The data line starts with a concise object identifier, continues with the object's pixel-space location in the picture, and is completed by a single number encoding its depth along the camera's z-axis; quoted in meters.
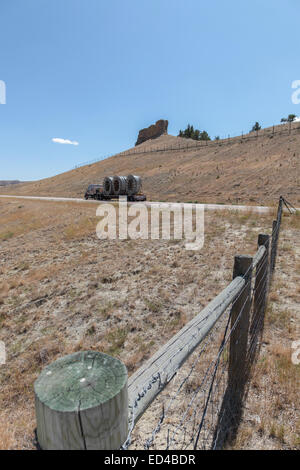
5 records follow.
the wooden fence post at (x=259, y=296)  4.62
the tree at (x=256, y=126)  84.97
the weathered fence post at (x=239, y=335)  3.17
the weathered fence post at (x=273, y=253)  7.39
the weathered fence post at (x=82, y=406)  0.96
